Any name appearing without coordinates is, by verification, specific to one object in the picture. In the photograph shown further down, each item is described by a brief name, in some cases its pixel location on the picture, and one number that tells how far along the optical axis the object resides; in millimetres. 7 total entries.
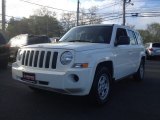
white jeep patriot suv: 2866
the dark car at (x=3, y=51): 5754
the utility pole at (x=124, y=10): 20225
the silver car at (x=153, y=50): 12485
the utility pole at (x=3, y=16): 12066
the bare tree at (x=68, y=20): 31831
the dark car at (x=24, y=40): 7460
